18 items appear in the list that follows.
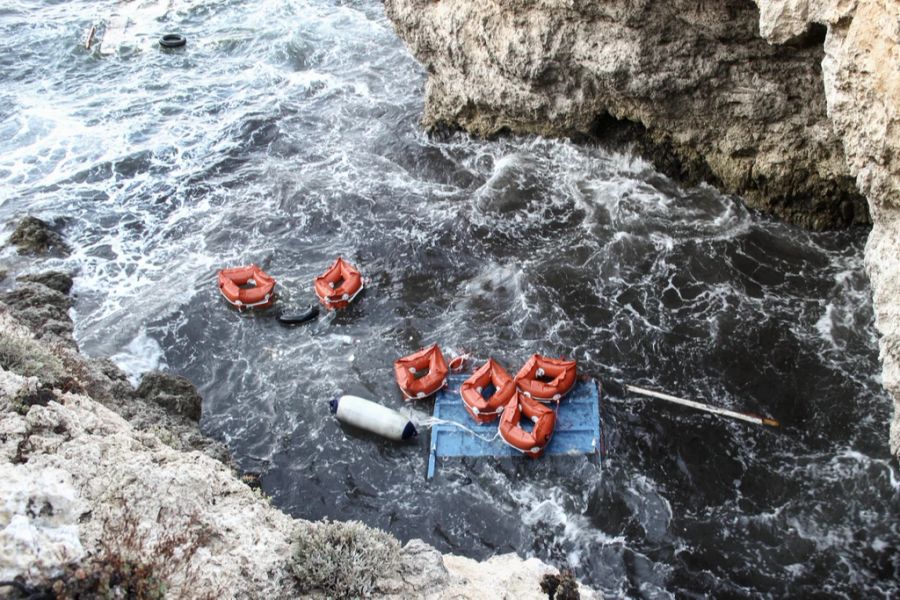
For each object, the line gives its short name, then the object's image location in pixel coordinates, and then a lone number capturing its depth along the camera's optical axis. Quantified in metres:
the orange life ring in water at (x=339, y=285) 16.52
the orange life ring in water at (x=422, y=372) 14.25
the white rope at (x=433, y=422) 13.91
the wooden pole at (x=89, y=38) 29.73
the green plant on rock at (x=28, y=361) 9.22
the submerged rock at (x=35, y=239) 18.88
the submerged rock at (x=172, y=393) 13.60
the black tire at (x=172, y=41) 29.23
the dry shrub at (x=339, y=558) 6.90
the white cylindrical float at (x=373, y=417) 13.55
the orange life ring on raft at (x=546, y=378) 13.77
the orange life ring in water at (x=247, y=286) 16.66
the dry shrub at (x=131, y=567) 5.86
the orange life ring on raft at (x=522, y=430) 12.93
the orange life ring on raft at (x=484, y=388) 13.70
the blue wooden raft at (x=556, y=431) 13.26
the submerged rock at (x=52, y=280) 17.48
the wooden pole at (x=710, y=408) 13.13
